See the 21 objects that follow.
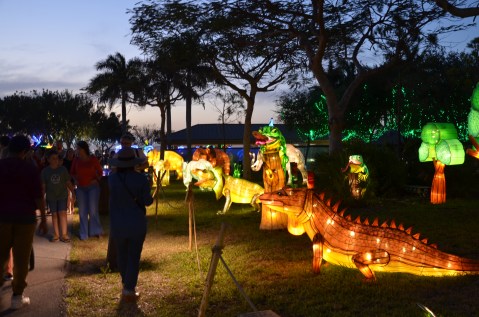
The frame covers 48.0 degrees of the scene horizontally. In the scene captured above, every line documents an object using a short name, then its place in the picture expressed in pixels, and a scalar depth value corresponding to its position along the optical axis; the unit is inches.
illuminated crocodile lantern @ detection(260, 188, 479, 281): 253.0
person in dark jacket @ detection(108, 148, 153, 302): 235.3
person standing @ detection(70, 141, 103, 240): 400.5
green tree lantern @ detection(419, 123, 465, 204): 604.4
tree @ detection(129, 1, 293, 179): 698.2
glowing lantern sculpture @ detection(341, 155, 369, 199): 629.6
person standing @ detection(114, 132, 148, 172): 371.6
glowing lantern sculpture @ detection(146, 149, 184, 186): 1001.5
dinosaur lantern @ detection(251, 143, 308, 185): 706.8
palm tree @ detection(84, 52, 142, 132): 1628.9
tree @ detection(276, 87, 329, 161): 1534.2
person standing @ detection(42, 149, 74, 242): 396.8
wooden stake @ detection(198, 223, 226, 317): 170.2
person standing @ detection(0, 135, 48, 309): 227.8
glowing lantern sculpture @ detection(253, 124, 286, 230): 424.8
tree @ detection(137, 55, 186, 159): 1457.9
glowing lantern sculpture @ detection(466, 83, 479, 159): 337.1
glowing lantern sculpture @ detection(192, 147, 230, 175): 634.0
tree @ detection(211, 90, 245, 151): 1694.1
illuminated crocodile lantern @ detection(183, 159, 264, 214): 559.5
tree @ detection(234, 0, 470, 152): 682.2
